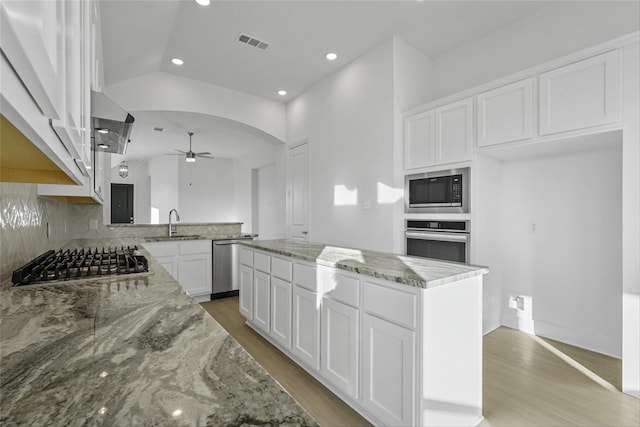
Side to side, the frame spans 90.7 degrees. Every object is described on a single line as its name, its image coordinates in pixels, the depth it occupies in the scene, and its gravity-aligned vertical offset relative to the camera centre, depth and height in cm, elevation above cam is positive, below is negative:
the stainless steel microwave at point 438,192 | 314 +22
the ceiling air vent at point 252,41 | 363 +202
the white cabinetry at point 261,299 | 291 -83
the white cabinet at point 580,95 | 227 +90
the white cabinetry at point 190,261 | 418 -68
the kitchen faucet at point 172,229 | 450 -24
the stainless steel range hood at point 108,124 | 128 +43
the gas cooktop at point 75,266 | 137 -28
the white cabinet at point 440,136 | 311 +81
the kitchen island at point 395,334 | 154 -68
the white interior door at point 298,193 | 499 +32
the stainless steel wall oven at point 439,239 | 315 -28
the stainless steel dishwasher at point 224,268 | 460 -83
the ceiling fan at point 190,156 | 672 +123
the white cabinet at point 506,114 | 270 +89
